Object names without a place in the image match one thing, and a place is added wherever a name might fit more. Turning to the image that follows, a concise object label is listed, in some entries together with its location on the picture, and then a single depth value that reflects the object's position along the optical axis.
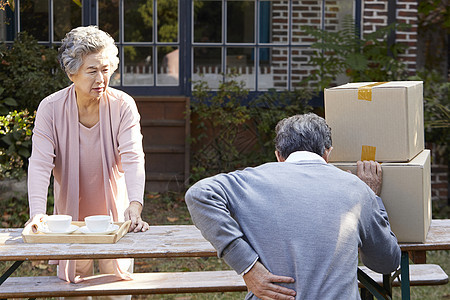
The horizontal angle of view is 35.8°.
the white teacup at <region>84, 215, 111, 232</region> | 2.93
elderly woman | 3.17
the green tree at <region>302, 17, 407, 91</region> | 7.12
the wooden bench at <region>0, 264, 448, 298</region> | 3.35
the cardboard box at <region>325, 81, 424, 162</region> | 2.79
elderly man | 2.26
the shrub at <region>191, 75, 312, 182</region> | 7.33
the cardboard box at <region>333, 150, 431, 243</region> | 2.77
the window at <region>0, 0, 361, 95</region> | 7.67
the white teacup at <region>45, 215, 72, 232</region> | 2.94
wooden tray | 2.90
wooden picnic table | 2.75
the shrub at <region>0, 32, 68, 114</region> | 6.89
